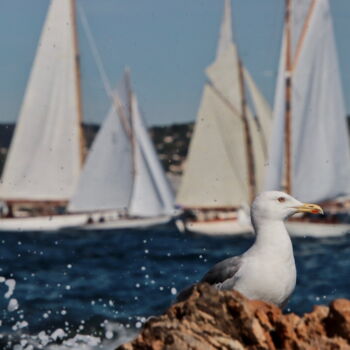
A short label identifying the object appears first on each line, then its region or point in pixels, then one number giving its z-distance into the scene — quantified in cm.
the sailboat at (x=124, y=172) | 7319
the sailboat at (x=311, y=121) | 6094
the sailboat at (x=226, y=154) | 6931
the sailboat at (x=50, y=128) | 7512
